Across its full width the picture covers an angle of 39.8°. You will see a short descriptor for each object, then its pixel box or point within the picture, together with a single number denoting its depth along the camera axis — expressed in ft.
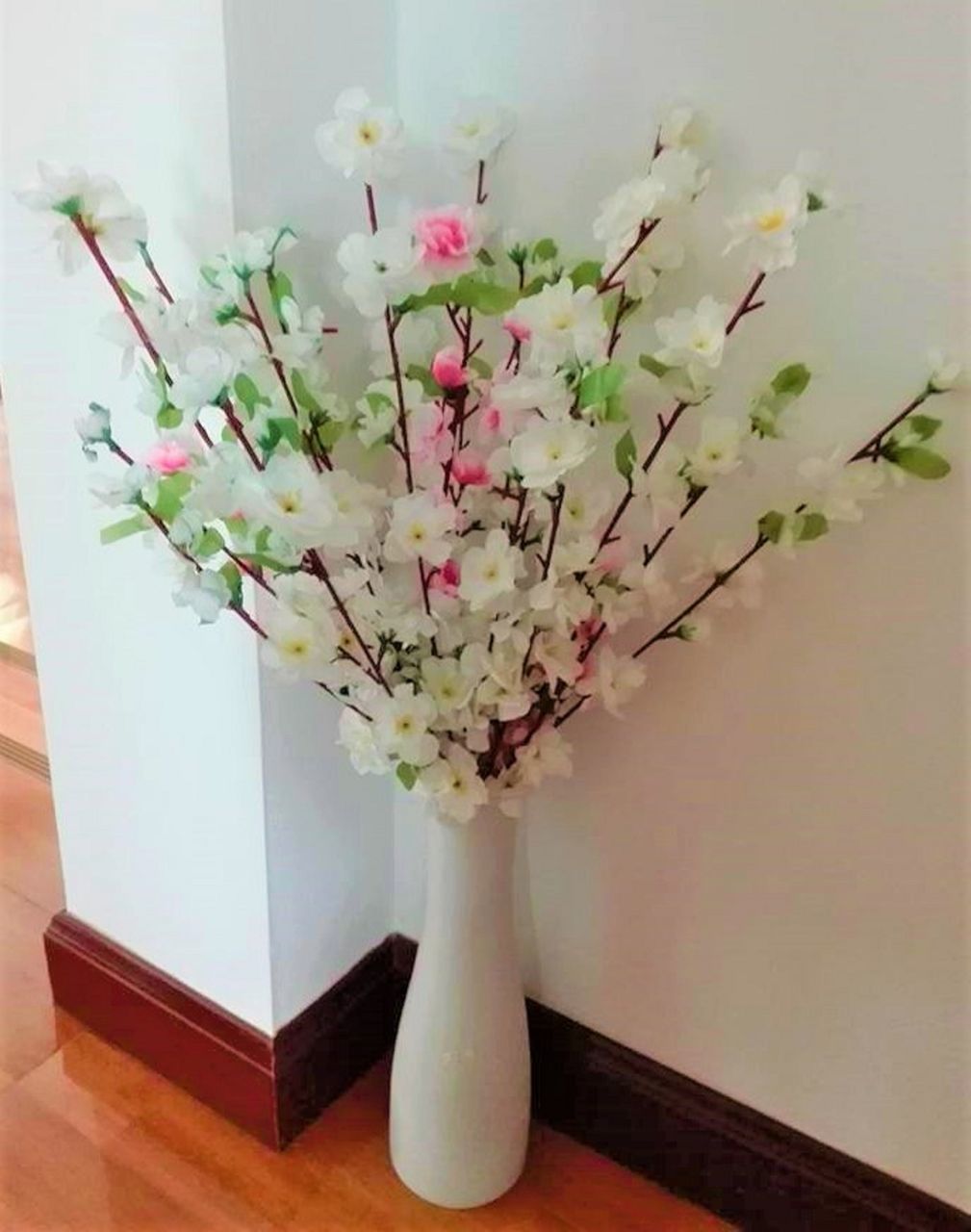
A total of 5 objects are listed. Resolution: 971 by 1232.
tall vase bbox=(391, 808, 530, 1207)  4.25
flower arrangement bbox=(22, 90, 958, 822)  3.12
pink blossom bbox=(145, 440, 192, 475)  3.37
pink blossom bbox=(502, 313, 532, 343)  3.10
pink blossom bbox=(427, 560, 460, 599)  3.60
